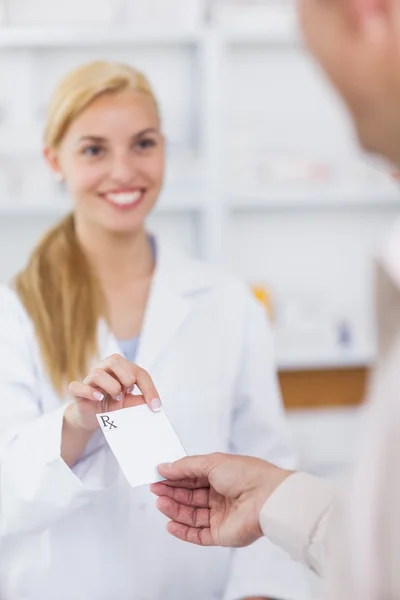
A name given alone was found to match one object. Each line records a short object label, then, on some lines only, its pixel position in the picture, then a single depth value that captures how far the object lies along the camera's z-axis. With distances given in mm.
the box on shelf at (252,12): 2480
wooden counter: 2559
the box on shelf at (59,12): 2291
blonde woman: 997
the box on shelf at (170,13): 2408
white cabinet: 2312
